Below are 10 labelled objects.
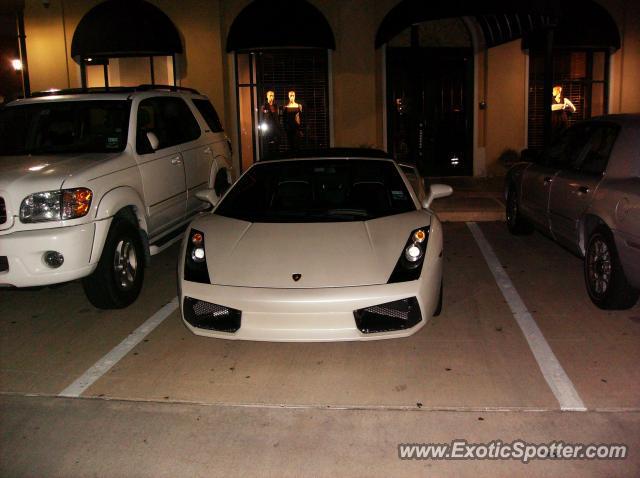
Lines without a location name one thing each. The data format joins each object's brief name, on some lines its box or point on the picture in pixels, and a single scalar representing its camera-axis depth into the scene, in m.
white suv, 5.92
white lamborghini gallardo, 4.95
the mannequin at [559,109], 15.99
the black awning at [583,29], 14.89
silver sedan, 5.84
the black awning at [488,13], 10.92
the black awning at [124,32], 14.27
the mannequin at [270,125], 15.96
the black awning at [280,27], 14.33
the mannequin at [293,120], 15.82
